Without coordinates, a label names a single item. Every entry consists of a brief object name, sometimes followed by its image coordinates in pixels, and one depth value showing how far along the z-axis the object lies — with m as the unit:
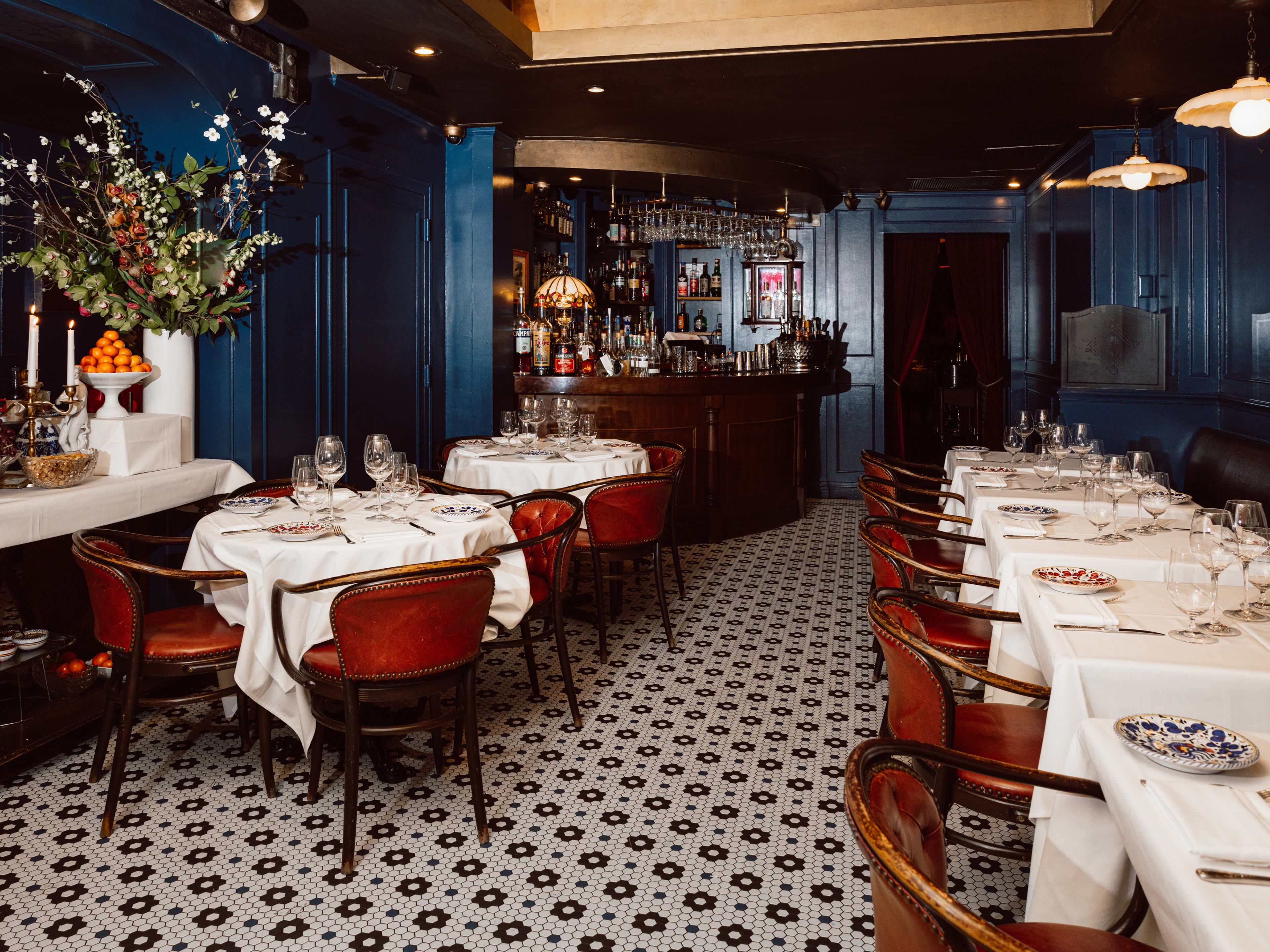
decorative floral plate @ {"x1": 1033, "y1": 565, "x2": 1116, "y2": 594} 2.55
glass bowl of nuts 3.70
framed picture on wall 8.26
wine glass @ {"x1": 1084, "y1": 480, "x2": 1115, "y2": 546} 3.19
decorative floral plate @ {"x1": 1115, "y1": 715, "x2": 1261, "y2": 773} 1.54
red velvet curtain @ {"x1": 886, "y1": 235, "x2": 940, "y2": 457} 10.09
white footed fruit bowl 4.21
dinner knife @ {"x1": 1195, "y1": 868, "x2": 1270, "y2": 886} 1.25
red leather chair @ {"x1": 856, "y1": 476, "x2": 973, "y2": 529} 4.26
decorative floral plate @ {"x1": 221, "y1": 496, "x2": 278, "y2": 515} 3.60
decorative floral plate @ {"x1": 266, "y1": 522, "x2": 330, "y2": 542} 3.13
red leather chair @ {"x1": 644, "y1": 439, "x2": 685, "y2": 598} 5.90
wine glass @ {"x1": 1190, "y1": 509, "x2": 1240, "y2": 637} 2.21
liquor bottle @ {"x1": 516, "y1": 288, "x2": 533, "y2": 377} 7.62
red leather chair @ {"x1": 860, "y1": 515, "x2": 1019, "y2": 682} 3.12
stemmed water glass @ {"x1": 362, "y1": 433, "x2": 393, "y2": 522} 3.53
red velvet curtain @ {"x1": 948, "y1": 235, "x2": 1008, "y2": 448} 10.05
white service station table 3.45
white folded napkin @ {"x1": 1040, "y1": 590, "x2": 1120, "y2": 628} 2.32
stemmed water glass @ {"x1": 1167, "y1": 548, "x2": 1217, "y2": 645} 2.13
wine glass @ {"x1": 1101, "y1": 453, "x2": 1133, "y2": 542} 3.29
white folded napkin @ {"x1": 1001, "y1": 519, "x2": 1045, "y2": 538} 3.35
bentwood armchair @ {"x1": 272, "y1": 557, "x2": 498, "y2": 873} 2.76
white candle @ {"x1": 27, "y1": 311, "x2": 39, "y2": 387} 3.88
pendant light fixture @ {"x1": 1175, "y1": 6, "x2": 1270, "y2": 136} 3.66
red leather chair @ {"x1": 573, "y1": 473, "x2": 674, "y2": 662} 4.70
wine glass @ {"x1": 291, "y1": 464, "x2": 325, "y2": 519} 3.29
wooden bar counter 7.36
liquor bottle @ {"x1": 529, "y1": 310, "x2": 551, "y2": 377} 7.57
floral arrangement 4.19
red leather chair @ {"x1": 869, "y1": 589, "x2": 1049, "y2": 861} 2.18
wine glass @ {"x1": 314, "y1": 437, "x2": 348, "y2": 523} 3.47
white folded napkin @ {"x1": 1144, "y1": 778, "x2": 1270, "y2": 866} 1.30
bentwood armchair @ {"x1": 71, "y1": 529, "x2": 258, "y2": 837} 3.04
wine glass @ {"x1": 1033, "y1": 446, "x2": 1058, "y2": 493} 4.52
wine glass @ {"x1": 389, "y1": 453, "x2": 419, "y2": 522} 3.54
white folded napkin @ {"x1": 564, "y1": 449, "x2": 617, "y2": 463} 5.34
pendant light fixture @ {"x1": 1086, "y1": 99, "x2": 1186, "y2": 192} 5.38
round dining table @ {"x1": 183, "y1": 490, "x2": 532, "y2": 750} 3.07
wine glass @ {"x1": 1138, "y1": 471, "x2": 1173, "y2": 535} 3.15
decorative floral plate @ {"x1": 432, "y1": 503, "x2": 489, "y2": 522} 3.43
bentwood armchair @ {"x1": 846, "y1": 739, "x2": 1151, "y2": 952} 1.15
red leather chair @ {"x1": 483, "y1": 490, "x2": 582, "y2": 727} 3.75
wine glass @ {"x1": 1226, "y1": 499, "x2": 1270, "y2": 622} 2.25
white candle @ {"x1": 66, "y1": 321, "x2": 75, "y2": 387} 4.02
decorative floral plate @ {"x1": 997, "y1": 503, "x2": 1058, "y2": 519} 3.66
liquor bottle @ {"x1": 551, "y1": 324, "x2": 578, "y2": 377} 7.57
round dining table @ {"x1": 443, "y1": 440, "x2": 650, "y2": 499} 5.18
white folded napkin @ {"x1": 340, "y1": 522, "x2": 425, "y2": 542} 3.22
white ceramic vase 4.66
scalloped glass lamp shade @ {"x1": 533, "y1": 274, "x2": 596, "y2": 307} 8.20
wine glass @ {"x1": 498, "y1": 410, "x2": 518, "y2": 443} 5.74
